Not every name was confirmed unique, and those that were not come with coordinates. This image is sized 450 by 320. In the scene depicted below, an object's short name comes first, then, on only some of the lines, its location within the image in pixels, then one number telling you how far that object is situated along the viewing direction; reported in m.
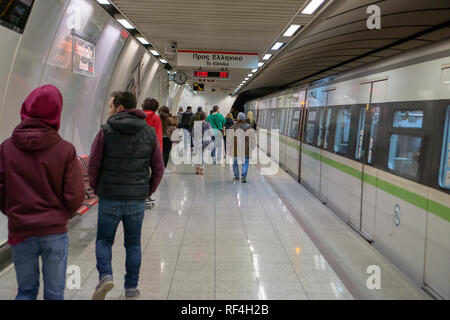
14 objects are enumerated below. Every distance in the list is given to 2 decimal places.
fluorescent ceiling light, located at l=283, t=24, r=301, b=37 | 7.80
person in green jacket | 12.03
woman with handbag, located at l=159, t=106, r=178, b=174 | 9.60
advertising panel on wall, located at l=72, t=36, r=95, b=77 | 6.68
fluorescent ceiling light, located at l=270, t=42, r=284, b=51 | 9.74
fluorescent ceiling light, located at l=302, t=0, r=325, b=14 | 6.15
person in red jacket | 6.34
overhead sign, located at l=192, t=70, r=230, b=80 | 12.68
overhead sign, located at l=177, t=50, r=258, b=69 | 10.88
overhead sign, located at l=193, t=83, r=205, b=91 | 18.45
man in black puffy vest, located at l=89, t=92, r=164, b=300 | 3.58
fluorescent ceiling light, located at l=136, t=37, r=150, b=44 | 10.01
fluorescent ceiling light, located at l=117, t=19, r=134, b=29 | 8.08
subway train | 3.97
